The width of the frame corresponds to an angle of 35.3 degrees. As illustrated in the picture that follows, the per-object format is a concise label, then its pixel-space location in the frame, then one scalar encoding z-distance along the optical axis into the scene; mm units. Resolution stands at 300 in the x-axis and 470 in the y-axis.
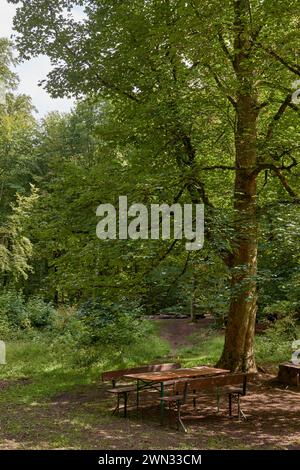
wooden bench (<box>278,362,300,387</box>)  10102
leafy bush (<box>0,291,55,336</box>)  18923
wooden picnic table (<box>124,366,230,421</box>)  7363
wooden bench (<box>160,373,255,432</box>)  7140
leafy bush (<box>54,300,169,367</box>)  11977
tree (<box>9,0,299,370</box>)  7770
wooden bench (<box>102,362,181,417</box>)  7730
